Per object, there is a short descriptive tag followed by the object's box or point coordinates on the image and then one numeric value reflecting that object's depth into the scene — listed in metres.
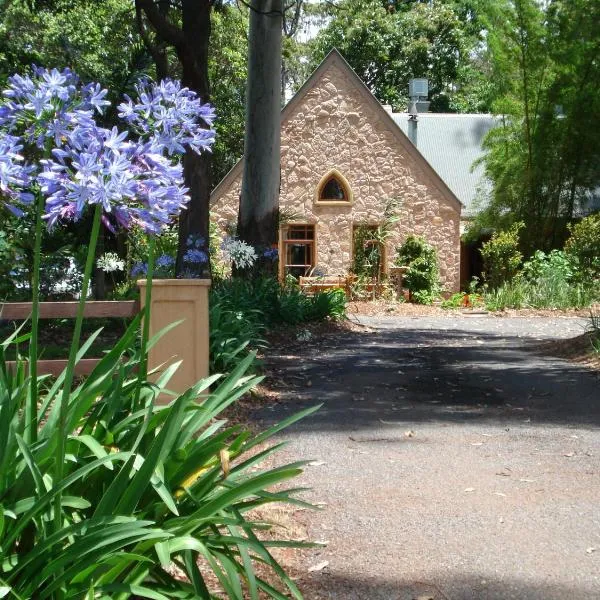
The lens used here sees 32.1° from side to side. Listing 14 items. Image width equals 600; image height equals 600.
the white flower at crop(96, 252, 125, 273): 15.93
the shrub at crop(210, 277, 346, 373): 10.68
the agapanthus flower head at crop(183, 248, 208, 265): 13.14
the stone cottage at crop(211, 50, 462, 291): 29.92
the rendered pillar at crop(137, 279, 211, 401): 7.72
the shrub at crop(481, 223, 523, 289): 27.72
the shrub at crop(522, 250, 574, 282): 26.17
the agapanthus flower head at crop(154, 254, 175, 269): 13.00
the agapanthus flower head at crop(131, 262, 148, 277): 12.09
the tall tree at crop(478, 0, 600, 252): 27.80
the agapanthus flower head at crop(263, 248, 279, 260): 18.09
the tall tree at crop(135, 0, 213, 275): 14.38
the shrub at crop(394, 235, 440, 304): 29.44
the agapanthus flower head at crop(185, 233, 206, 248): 14.64
